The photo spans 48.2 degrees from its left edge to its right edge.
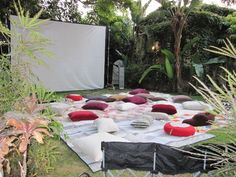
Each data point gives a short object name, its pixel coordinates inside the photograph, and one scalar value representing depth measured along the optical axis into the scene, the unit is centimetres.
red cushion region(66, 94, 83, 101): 721
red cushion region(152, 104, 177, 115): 580
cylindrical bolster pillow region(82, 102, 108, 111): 602
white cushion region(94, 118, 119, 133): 435
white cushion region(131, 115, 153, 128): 475
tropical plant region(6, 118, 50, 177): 102
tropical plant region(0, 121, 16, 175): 96
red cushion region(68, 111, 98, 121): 515
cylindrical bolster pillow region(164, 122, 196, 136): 426
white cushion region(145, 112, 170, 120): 538
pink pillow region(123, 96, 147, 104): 676
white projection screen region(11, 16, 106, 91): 951
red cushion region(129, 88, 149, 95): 819
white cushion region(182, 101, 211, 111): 623
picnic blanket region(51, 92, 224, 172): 400
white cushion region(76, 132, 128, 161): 340
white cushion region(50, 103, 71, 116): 553
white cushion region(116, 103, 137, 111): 614
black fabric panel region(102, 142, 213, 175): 210
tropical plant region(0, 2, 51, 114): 166
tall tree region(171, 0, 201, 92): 852
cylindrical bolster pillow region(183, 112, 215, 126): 488
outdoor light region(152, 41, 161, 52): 1070
